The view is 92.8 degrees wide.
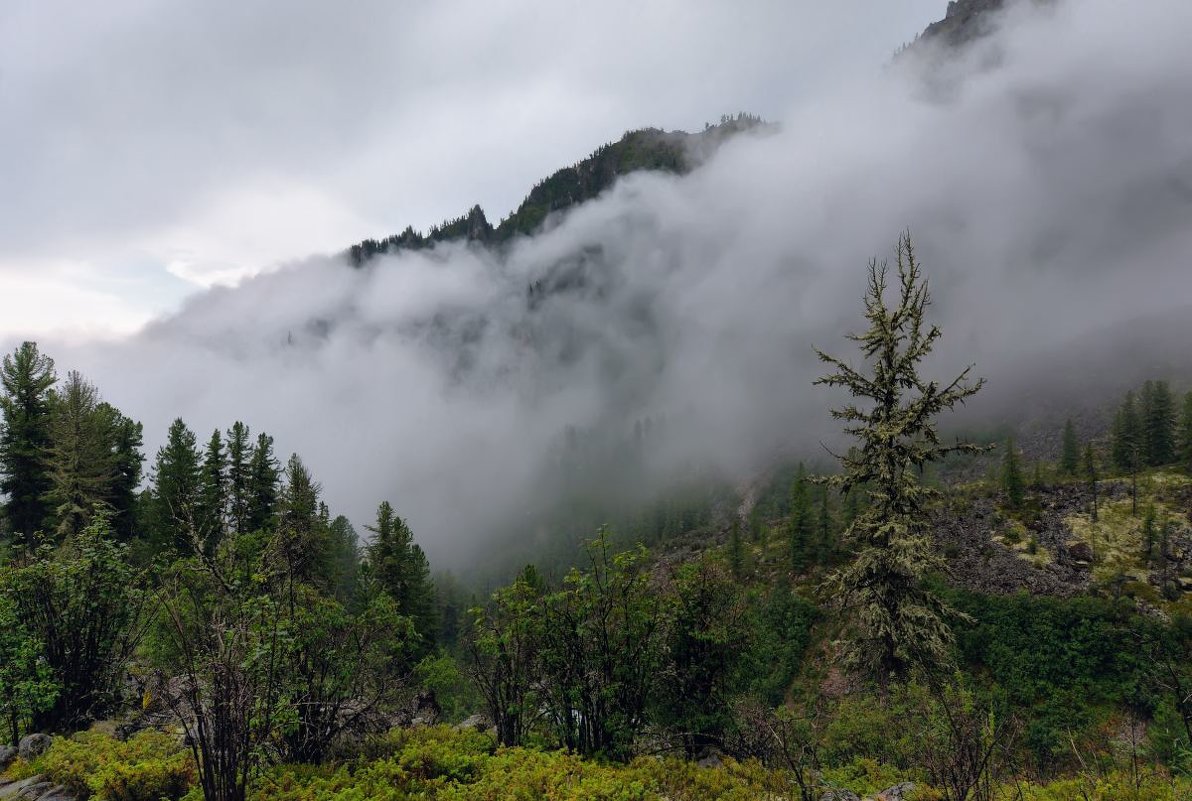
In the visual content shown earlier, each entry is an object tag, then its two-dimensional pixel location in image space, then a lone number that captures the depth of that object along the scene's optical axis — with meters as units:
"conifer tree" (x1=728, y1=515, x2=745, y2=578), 68.81
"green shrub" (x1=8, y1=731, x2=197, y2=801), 8.53
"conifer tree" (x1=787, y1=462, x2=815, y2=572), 61.75
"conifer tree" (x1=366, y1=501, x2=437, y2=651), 39.09
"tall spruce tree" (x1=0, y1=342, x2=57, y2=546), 33.66
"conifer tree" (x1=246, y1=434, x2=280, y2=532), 41.66
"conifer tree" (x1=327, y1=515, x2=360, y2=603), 68.12
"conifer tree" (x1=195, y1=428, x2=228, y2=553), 39.84
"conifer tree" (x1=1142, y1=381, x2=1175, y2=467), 75.62
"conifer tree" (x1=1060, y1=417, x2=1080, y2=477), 81.06
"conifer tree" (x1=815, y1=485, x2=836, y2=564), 60.59
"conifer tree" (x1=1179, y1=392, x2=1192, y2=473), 55.11
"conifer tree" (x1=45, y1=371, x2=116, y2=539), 32.25
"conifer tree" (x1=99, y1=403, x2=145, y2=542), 39.62
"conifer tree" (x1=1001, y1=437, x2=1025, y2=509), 51.29
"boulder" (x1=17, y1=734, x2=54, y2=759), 10.67
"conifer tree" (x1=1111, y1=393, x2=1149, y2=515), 74.62
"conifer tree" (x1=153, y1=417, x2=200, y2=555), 39.75
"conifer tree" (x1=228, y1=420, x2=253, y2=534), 41.12
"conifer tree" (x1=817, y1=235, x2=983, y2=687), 14.34
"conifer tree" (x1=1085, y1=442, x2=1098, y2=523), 46.72
